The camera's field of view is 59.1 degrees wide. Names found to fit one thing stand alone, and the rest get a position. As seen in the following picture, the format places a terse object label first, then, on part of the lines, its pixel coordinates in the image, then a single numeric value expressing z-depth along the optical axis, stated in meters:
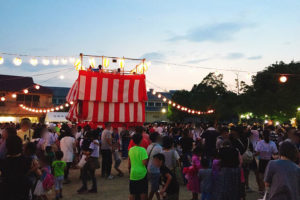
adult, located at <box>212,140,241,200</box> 4.40
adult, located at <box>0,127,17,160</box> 5.03
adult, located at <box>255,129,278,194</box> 7.00
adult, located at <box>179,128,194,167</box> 8.26
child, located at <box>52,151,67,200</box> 6.66
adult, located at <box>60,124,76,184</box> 8.53
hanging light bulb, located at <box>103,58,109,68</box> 14.30
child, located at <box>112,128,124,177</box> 9.76
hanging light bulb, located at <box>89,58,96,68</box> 14.23
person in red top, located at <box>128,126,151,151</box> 7.52
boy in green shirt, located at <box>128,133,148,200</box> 5.06
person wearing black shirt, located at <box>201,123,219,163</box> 8.26
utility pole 50.91
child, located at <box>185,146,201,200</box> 6.17
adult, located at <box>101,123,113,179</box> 9.38
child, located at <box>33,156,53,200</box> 5.39
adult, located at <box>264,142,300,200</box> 3.53
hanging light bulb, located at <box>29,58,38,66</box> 15.25
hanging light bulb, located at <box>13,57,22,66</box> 14.87
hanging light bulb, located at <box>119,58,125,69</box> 14.53
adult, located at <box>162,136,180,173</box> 6.17
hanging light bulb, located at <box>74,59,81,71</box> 13.82
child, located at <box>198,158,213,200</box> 5.11
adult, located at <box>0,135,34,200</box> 3.49
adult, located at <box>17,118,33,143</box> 7.14
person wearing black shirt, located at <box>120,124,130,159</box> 14.23
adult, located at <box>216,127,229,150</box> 7.41
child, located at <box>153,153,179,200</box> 4.68
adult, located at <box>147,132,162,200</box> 5.62
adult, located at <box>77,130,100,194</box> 7.39
